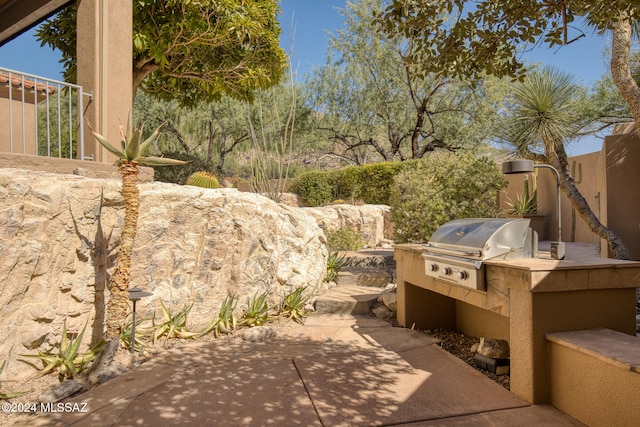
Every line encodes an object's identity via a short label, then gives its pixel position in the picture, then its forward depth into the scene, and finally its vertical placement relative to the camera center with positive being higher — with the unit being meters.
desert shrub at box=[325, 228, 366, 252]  8.88 -0.65
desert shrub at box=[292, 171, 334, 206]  15.26 +0.97
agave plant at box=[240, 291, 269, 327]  4.68 -1.20
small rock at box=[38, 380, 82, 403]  2.91 -1.34
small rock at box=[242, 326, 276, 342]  4.26 -1.33
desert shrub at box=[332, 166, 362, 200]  14.30 +1.17
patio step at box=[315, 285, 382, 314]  5.42 -1.27
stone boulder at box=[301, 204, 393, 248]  9.65 -0.20
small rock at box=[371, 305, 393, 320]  5.15 -1.34
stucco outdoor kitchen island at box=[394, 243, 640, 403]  2.64 -0.64
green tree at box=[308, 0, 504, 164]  15.76 +4.82
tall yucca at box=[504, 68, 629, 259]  7.50 +1.93
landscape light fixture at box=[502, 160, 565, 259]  3.08 +0.34
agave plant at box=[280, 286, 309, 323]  5.07 -1.24
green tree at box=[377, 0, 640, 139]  2.93 +1.47
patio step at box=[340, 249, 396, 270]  7.68 -0.97
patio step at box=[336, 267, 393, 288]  6.73 -1.16
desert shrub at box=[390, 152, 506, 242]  6.56 +0.29
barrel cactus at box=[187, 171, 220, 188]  7.75 +0.67
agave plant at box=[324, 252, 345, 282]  6.57 -0.94
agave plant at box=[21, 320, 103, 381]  3.30 -1.24
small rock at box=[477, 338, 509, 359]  3.39 -1.21
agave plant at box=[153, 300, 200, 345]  4.09 -1.19
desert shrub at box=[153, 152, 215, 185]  10.55 +1.20
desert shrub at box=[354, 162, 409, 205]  13.31 +1.08
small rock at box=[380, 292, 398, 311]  5.12 -1.18
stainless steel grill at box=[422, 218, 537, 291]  3.09 -0.30
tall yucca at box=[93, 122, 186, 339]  3.50 -0.19
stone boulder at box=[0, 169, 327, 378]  3.24 -0.40
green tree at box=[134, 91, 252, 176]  16.79 +4.10
